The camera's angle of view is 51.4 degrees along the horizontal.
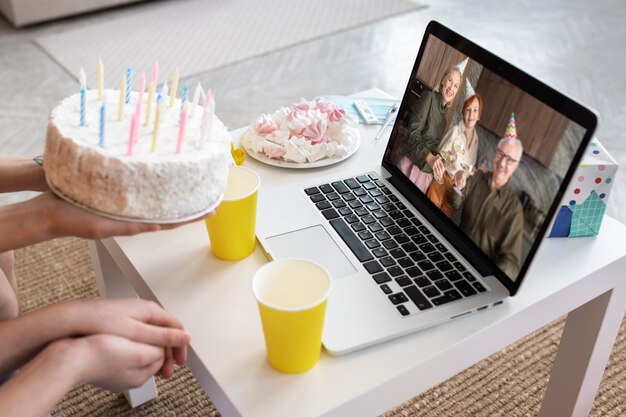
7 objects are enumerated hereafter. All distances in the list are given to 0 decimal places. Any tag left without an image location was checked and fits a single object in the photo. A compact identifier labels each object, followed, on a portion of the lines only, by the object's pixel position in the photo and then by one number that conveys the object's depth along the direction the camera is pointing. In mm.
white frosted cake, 688
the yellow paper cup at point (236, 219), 807
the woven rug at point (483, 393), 1256
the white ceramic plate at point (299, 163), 1037
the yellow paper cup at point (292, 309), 645
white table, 686
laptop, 731
